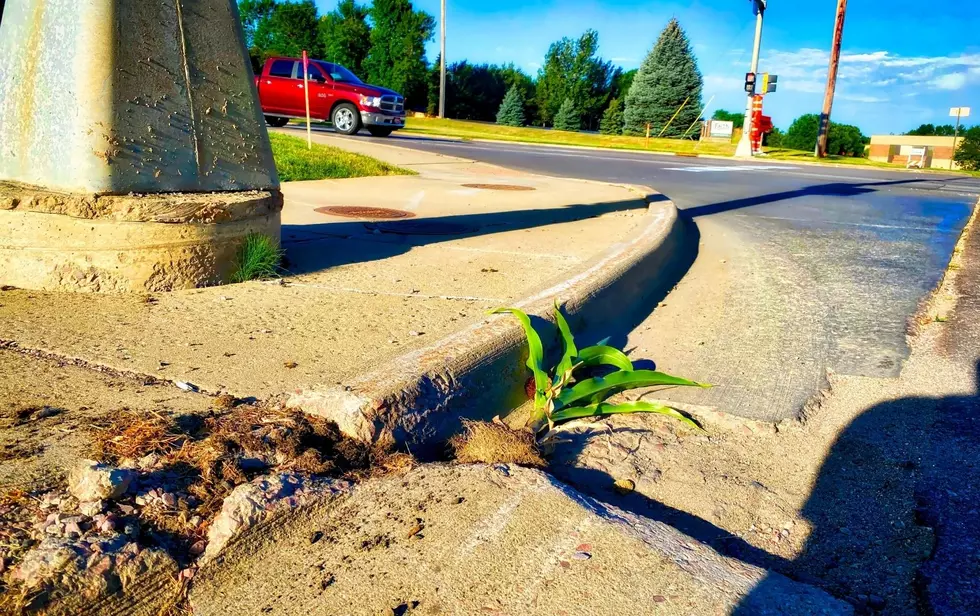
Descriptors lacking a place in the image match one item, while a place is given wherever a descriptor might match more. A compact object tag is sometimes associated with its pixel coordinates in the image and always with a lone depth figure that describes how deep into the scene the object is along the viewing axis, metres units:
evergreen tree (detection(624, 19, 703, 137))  44.09
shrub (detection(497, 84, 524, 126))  54.31
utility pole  29.77
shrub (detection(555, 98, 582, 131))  52.98
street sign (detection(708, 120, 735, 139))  38.75
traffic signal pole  25.81
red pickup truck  19.94
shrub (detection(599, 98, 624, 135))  50.69
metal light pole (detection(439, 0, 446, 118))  44.38
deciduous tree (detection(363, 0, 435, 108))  51.34
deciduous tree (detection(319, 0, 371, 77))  51.94
